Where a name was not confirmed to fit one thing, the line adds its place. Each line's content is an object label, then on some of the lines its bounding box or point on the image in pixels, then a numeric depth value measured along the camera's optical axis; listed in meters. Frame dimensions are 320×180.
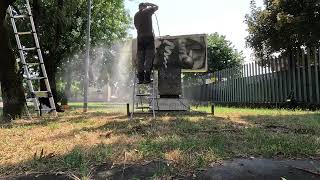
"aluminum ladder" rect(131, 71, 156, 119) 5.51
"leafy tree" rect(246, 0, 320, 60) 9.53
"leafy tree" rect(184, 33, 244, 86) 21.94
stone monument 6.76
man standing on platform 5.42
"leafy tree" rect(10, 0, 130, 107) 9.51
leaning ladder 5.91
